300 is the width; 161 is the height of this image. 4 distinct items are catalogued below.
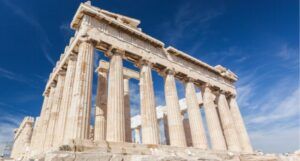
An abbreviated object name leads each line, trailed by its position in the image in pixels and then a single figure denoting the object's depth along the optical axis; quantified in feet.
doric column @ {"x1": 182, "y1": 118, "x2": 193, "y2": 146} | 99.22
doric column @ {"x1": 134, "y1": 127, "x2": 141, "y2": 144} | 109.50
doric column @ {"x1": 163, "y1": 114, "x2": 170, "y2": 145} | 91.93
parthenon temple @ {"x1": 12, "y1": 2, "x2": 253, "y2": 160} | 42.92
